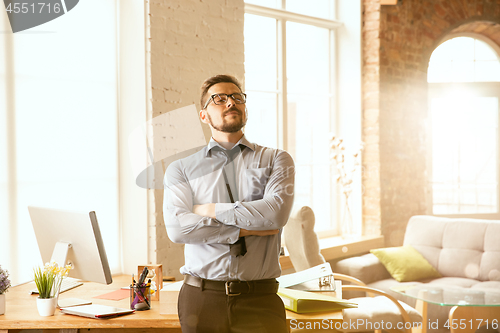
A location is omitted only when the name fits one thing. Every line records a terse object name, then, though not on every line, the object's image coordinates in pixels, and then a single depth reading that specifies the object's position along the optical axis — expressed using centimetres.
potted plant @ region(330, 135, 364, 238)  461
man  190
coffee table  294
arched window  543
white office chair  316
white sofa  389
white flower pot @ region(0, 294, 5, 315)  210
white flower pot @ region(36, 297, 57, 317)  206
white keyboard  250
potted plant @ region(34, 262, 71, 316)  207
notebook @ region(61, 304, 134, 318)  204
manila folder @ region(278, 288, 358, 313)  201
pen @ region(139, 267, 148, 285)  219
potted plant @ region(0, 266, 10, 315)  210
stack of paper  227
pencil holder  217
